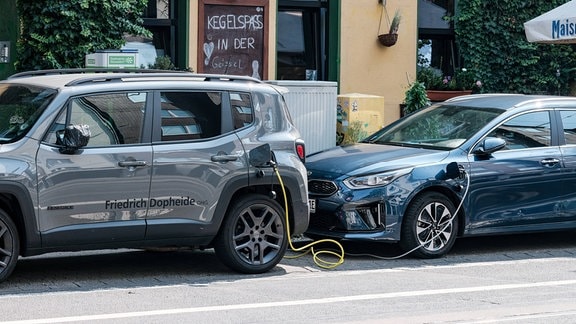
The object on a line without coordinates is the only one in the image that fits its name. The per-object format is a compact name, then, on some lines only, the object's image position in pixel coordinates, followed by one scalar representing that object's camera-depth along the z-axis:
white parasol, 14.59
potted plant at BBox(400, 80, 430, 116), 16.44
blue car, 10.97
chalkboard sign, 16.52
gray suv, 8.98
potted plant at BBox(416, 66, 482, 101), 18.05
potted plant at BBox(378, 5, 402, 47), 17.55
